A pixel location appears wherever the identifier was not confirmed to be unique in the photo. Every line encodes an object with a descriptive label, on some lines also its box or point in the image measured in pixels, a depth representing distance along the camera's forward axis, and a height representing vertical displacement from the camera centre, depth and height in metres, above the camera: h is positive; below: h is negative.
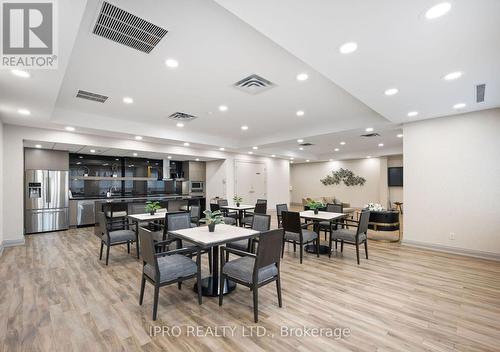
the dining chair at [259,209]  6.39 -0.82
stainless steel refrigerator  6.61 -0.59
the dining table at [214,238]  2.97 -0.74
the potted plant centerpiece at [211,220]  3.35 -0.59
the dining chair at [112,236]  4.30 -1.05
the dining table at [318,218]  4.69 -0.78
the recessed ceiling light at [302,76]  3.56 +1.55
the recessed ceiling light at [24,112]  4.36 +1.29
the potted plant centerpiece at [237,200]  7.10 -0.64
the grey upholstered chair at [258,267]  2.57 -1.03
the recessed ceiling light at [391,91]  3.56 +1.32
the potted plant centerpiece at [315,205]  5.17 -0.61
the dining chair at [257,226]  3.79 -0.77
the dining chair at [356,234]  4.29 -1.06
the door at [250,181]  10.53 -0.10
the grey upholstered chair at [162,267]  2.63 -1.04
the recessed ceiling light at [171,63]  3.10 +1.54
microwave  10.52 -0.35
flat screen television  11.38 +0.06
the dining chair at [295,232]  4.36 -1.02
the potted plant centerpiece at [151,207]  5.01 -0.58
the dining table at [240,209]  6.62 -0.84
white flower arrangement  6.18 -0.78
